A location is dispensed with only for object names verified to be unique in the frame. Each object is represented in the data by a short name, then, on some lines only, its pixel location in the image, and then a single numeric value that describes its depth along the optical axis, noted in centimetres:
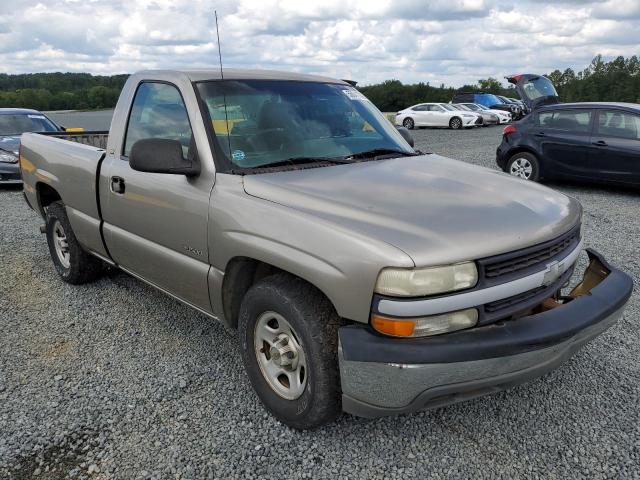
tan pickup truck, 222
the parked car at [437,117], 2672
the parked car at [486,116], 2847
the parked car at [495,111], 2940
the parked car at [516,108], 3306
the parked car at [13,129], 984
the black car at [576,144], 871
